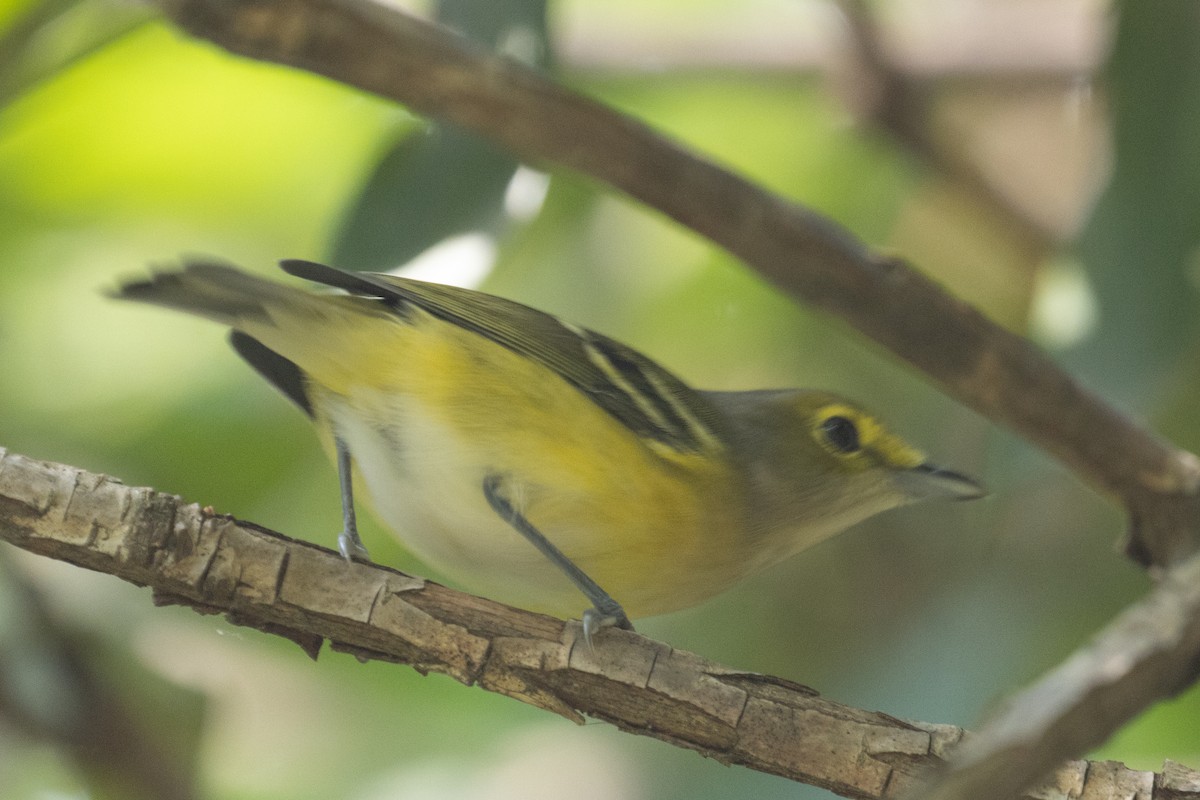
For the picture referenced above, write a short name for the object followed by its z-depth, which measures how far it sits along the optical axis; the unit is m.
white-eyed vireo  5.43
